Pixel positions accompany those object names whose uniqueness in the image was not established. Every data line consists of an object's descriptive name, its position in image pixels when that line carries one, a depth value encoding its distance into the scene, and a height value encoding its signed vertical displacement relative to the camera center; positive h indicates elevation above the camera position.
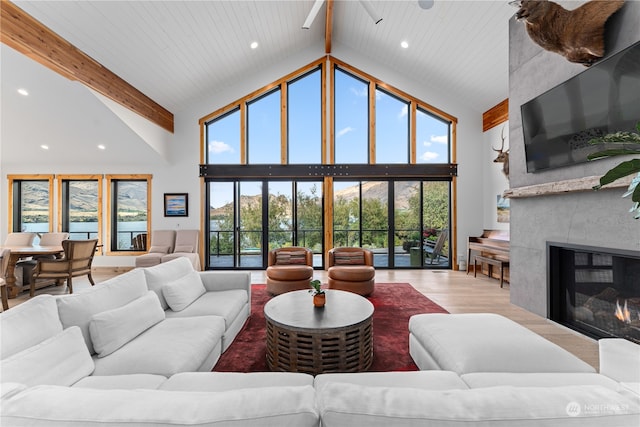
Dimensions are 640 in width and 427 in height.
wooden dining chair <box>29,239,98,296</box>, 4.63 -0.74
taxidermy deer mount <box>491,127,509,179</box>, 5.75 +1.12
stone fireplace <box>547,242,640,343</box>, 2.71 -0.78
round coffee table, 2.28 -0.99
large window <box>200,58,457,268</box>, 6.83 +1.01
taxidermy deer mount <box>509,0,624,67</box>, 2.65 +1.79
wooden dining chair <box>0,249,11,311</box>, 3.86 -0.61
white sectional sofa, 0.83 -0.59
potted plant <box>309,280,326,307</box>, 2.81 -0.76
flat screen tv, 2.47 +1.03
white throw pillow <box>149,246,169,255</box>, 6.34 -0.69
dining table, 4.64 -0.67
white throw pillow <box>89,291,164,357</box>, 1.88 -0.74
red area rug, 2.54 -1.26
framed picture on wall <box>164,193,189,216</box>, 6.77 +0.32
